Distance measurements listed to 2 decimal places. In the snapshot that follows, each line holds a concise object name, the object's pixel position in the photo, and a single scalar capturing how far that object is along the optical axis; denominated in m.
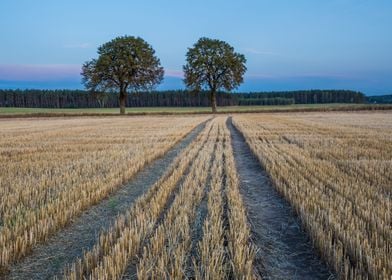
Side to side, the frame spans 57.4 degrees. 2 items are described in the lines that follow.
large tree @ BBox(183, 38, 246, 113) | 60.38
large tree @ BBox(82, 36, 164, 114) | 54.12
